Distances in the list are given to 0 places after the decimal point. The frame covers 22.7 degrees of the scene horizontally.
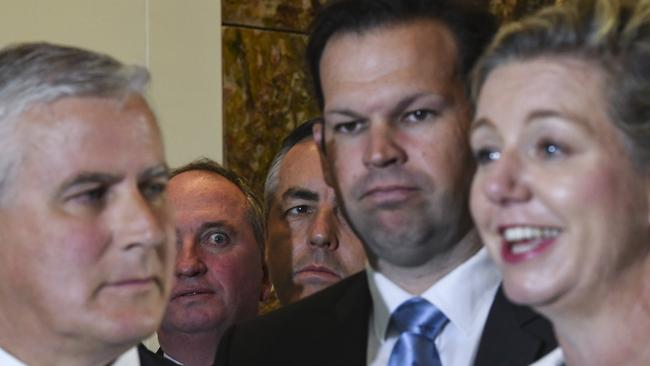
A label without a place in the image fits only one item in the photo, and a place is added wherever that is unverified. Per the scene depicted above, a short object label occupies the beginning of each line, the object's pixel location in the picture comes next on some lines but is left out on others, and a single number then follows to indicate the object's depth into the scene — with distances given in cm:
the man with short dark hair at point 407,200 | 305
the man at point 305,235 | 407
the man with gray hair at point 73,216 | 263
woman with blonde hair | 254
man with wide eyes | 409
